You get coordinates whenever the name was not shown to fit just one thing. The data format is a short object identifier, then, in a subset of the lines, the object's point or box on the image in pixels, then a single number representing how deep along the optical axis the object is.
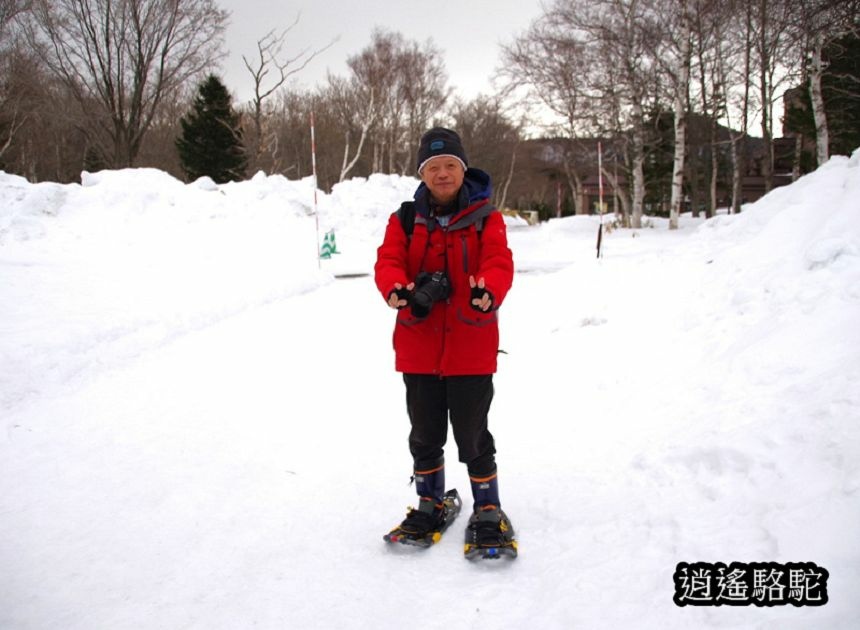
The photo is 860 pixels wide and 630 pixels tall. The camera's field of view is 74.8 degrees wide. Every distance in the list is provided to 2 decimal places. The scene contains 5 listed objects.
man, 2.60
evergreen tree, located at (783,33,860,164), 19.62
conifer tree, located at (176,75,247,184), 28.69
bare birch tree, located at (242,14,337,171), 25.09
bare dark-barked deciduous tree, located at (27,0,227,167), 19.83
